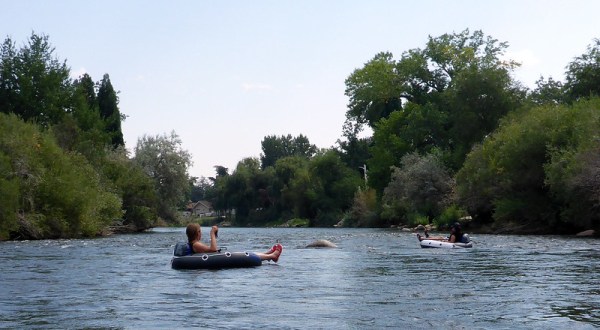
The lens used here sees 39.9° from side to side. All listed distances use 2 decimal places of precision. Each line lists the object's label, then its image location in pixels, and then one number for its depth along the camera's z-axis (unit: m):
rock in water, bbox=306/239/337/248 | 36.25
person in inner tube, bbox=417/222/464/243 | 34.34
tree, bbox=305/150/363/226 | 108.19
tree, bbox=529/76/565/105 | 69.25
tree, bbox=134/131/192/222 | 77.88
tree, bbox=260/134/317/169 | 189.75
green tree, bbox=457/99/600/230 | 45.91
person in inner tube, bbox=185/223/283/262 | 23.33
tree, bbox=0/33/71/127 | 77.38
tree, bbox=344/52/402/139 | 85.56
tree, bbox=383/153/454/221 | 68.62
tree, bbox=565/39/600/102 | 65.25
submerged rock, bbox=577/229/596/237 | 45.69
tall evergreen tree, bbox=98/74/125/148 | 95.19
